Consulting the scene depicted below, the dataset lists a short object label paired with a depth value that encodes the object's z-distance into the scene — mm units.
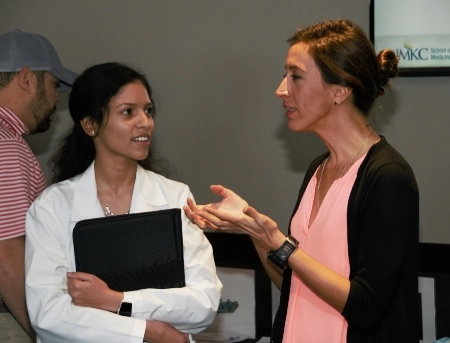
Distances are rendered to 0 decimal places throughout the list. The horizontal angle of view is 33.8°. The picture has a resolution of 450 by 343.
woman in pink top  2006
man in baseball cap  2564
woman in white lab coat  2273
